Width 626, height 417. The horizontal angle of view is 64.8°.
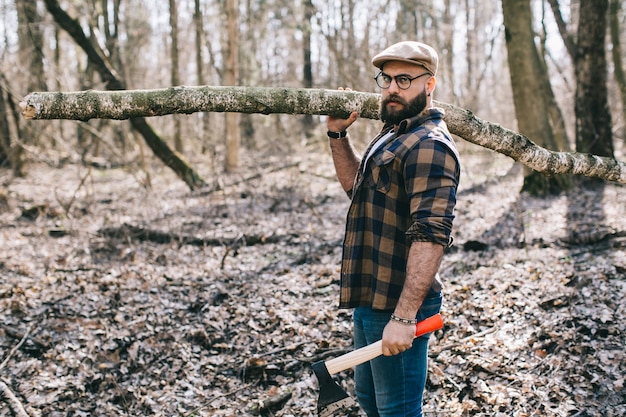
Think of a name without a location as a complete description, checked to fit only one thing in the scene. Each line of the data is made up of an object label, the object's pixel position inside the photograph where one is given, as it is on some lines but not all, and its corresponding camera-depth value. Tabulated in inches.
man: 94.7
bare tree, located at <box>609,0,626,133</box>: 528.7
